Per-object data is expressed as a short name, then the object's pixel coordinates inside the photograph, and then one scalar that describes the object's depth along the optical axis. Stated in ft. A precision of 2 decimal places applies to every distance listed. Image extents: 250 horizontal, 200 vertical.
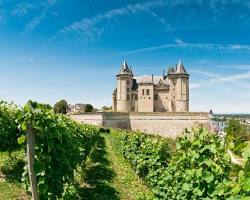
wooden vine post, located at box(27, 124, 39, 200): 13.44
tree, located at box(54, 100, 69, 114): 172.22
